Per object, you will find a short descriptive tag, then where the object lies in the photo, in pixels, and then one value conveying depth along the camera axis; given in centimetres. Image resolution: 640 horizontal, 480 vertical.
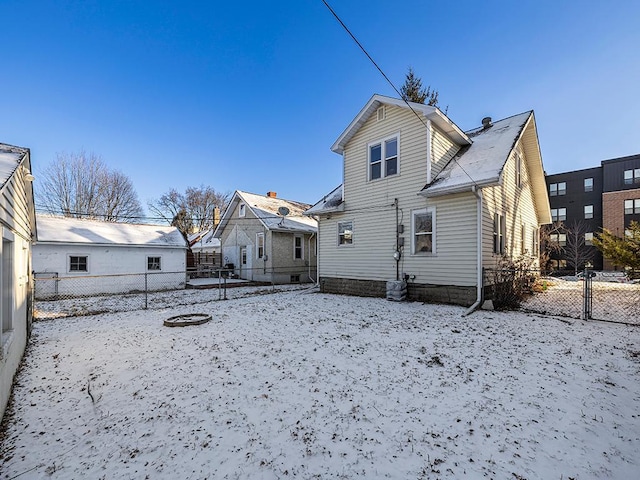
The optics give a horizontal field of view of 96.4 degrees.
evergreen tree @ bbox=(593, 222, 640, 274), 1003
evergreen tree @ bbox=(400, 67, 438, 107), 2062
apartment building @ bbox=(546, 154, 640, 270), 2588
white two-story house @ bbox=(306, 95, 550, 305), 882
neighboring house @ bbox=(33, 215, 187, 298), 1278
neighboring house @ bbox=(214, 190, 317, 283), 1764
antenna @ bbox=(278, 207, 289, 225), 1784
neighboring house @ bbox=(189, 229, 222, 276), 2253
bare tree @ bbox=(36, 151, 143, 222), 2431
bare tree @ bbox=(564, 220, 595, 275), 2610
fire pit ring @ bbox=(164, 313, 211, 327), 720
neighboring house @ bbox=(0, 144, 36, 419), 344
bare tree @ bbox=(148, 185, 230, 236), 3969
